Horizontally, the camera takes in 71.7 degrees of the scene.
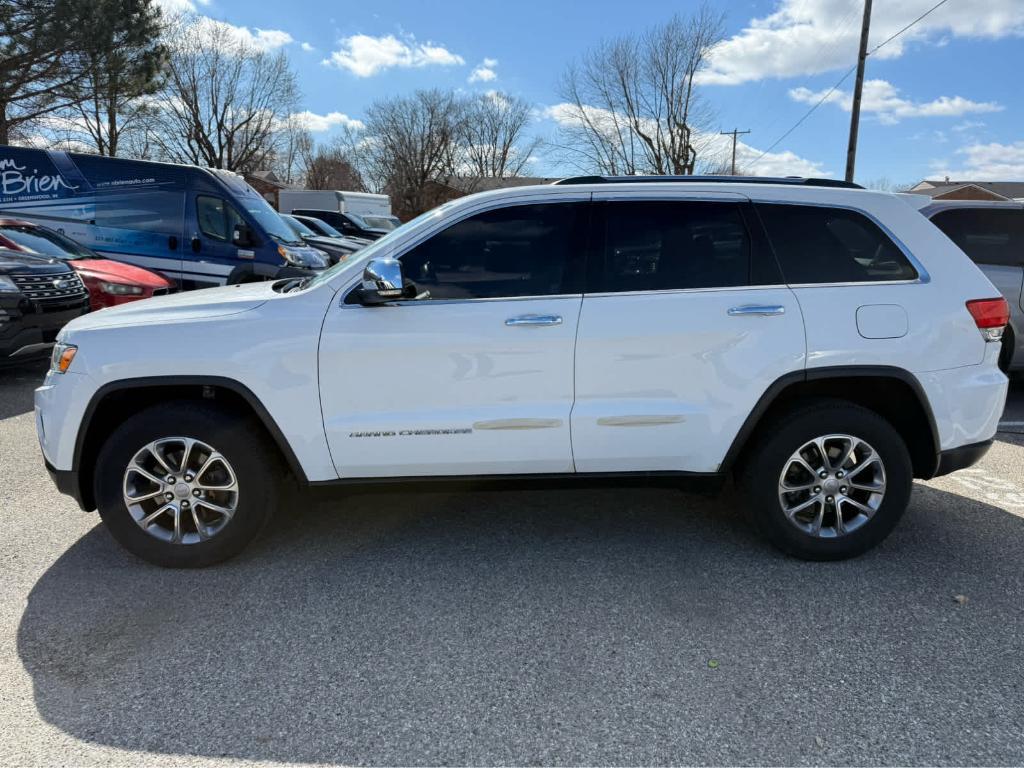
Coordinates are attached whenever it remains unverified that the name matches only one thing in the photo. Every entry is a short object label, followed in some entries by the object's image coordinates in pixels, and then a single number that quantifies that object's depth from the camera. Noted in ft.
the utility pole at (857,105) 59.72
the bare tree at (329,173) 184.85
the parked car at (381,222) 94.17
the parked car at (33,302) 22.74
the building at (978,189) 163.53
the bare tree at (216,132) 122.72
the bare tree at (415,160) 159.74
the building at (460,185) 164.76
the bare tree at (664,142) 106.42
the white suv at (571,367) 10.64
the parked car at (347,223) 83.61
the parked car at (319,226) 63.87
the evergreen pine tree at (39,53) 65.67
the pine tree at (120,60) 71.67
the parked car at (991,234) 21.94
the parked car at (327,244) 48.12
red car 28.99
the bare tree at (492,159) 165.68
